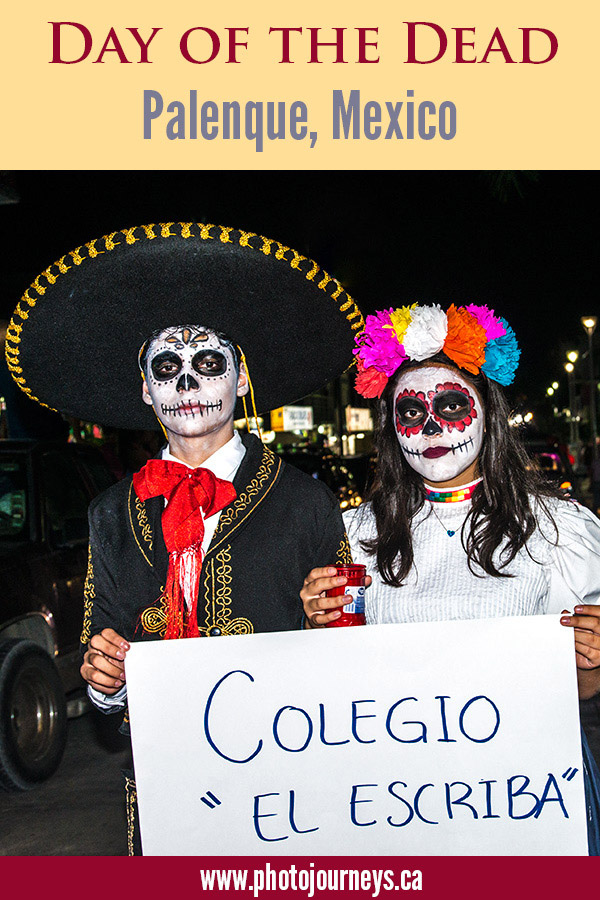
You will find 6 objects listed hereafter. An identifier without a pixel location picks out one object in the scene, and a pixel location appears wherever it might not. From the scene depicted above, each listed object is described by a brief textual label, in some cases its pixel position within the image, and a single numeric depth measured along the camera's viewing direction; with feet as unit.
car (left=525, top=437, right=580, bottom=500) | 36.55
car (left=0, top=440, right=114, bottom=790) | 18.08
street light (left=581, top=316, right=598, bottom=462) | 117.39
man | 8.82
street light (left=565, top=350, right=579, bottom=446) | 189.98
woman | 9.21
